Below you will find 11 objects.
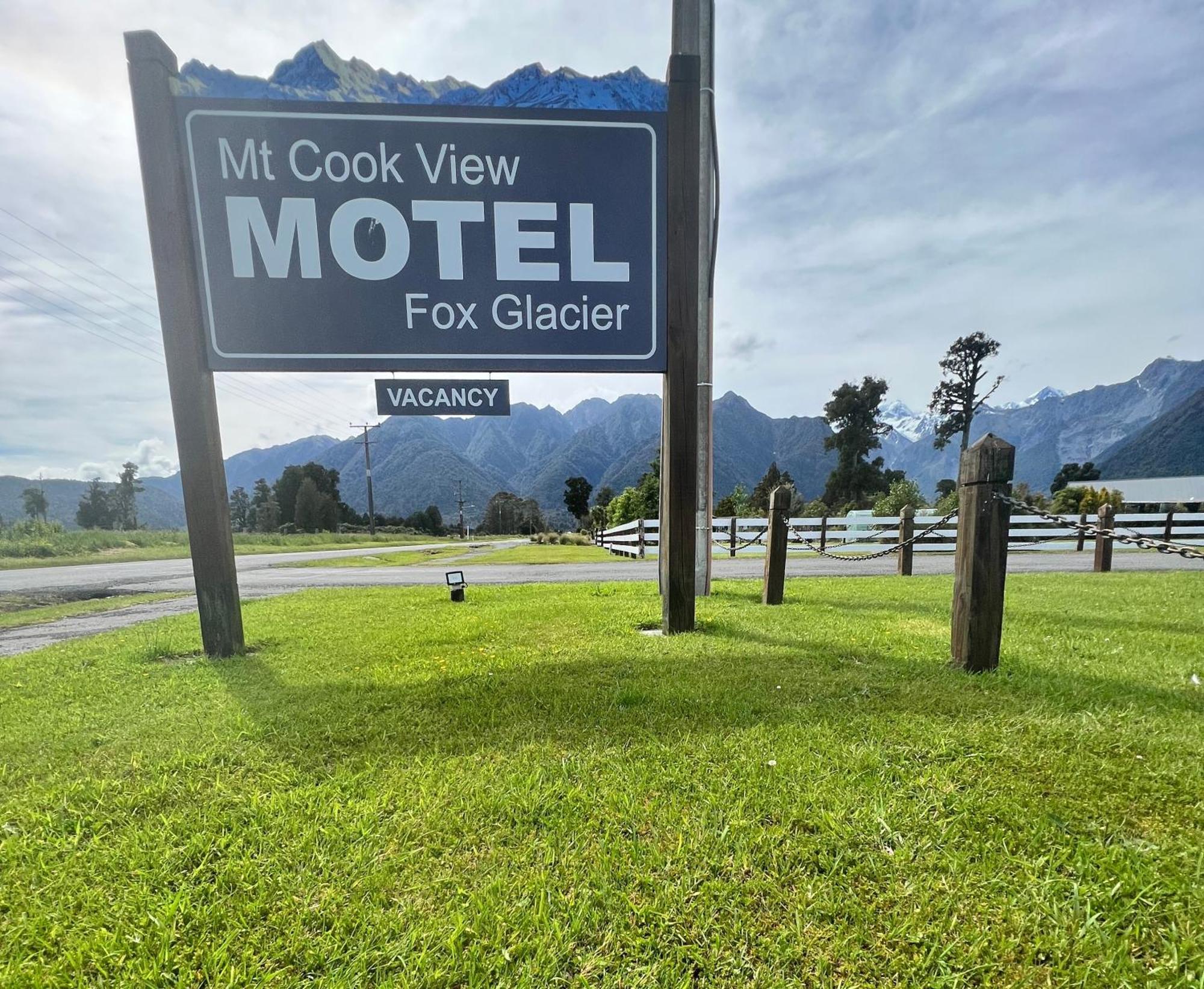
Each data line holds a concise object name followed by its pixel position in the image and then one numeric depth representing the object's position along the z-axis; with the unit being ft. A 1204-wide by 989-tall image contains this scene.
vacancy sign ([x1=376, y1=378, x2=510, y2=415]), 13.60
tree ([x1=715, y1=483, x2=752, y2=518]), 126.11
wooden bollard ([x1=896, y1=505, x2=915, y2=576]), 29.89
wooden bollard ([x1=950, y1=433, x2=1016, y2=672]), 10.48
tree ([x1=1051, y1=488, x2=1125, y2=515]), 77.56
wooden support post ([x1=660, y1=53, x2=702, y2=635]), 13.53
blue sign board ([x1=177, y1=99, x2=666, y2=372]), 12.87
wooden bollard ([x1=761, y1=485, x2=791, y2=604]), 18.34
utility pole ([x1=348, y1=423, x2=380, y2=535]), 131.64
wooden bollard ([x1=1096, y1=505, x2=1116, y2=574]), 29.37
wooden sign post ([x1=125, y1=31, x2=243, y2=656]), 12.39
